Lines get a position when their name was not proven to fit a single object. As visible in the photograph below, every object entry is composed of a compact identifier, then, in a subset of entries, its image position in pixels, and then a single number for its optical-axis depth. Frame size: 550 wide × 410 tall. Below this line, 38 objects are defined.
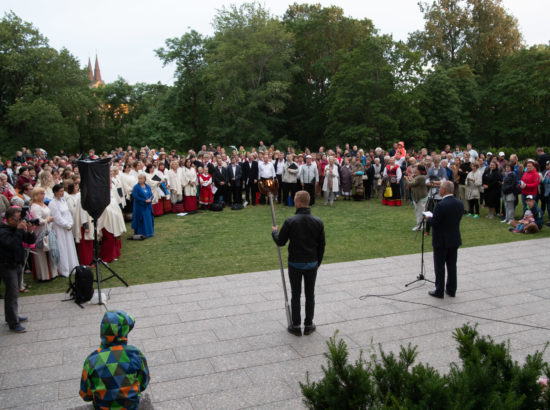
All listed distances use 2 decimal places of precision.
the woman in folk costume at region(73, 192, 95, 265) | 9.99
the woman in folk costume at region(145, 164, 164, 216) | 16.14
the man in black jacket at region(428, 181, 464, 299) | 7.86
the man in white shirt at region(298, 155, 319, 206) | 18.11
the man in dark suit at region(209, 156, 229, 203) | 17.86
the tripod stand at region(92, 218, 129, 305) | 8.04
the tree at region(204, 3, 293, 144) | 41.62
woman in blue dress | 13.05
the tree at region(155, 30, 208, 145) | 46.78
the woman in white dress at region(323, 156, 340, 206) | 18.61
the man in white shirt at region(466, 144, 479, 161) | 18.14
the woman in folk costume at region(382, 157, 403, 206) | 18.27
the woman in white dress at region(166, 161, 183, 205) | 17.00
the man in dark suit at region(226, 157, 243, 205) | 18.08
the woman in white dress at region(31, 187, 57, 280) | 9.18
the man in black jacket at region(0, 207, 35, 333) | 6.84
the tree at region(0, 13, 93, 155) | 38.19
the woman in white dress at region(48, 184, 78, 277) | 9.52
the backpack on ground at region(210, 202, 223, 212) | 17.90
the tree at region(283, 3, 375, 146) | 46.16
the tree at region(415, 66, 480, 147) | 39.78
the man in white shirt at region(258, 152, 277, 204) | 18.16
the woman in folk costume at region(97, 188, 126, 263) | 10.75
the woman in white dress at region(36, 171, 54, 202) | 10.58
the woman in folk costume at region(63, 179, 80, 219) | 10.10
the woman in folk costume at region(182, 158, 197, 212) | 17.23
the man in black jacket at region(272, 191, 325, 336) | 6.34
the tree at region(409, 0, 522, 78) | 46.00
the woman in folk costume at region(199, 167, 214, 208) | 17.58
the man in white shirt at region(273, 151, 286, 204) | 19.05
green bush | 3.00
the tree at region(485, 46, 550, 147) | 38.50
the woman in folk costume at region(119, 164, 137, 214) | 15.18
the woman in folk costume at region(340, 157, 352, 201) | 19.55
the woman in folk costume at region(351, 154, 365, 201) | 19.58
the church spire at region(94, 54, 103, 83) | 108.19
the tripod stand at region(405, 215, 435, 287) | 8.85
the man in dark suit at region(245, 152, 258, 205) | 18.66
